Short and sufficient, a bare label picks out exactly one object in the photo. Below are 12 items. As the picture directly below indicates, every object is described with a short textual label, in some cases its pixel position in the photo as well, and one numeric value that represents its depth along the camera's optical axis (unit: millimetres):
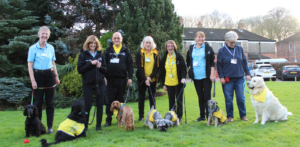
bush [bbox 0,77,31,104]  8281
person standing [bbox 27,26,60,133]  3947
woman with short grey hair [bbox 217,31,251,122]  4691
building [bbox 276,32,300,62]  36375
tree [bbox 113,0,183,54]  8938
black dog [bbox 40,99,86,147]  3451
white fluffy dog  4293
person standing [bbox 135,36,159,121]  4852
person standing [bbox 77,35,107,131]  4109
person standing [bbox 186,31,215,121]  4590
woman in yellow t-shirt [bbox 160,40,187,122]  4730
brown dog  4090
